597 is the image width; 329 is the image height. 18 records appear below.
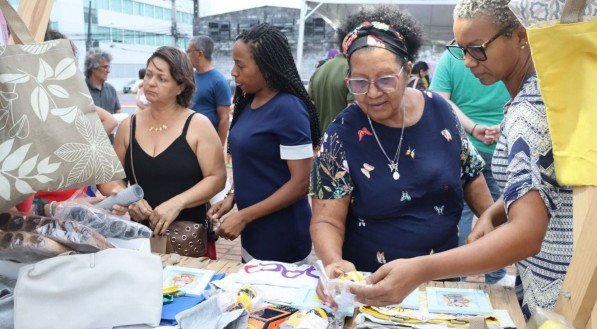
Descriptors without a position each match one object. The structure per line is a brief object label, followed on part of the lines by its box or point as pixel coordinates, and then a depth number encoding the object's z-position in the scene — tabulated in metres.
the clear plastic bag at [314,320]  1.38
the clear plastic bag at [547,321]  0.96
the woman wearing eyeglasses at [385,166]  1.74
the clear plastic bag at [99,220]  1.38
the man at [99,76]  5.54
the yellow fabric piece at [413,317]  1.44
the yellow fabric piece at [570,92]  0.98
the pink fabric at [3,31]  1.26
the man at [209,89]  5.34
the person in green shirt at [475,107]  3.37
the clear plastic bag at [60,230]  1.29
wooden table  1.54
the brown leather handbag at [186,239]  2.29
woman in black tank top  2.46
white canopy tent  7.69
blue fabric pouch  1.36
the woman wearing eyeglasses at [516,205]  1.24
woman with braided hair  2.40
